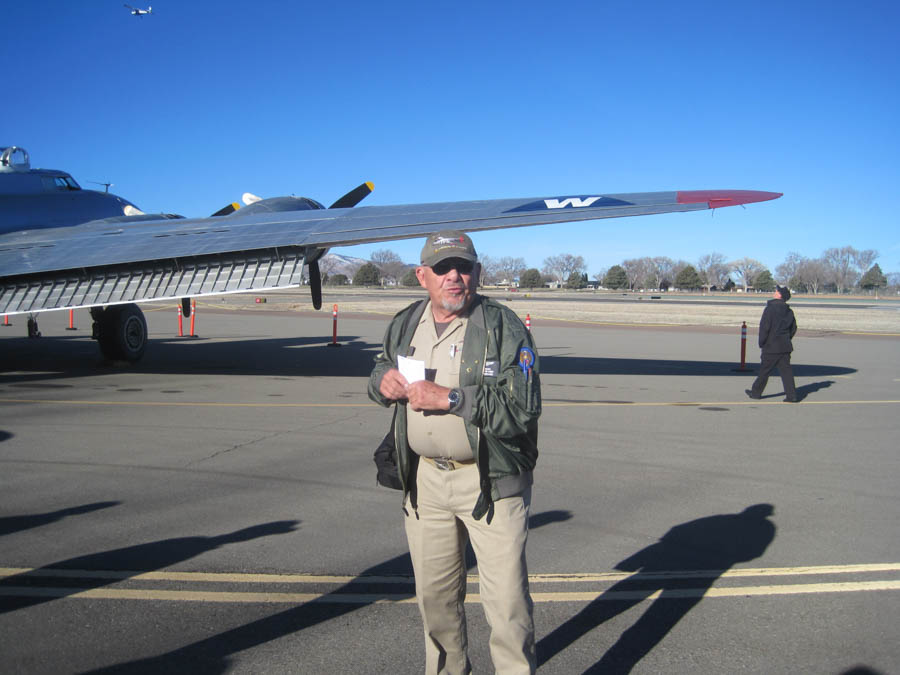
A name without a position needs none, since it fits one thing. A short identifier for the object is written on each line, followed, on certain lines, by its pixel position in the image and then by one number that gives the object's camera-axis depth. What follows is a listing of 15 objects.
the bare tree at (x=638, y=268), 169.31
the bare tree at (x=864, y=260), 146.00
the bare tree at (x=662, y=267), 167.61
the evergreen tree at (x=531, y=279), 131.38
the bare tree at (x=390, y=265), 160.25
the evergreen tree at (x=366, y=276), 115.74
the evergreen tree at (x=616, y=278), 140.25
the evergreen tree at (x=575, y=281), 136.99
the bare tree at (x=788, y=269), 150.65
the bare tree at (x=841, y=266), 141.94
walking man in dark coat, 12.35
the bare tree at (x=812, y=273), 140.25
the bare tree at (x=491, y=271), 171.66
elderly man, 3.00
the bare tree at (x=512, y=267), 183.32
